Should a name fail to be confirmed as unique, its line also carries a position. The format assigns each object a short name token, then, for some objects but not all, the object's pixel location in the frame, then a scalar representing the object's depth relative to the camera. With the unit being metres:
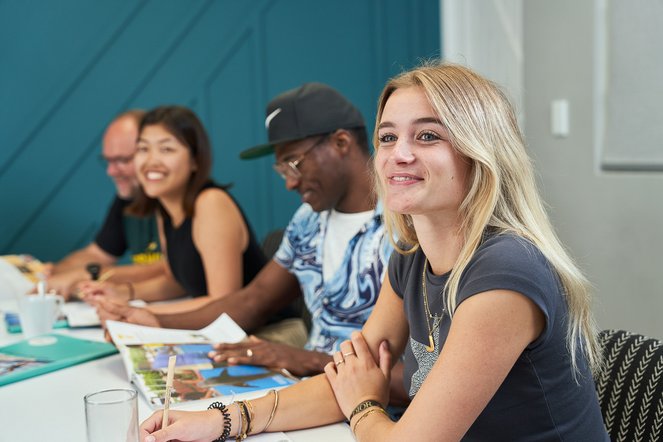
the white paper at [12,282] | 2.54
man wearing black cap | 1.87
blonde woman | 1.10
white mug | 2.02
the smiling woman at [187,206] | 2.45
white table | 1.32
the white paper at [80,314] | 2.13
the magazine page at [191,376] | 1.44
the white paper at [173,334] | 1.75
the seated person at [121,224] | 3.18
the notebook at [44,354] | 1.68
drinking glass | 1.10
